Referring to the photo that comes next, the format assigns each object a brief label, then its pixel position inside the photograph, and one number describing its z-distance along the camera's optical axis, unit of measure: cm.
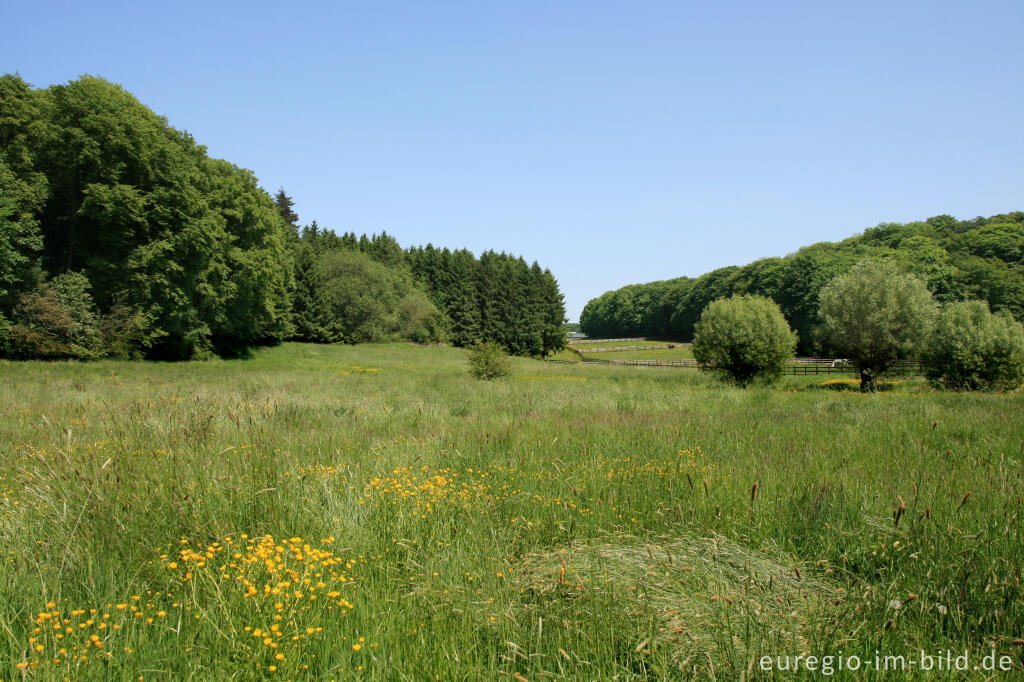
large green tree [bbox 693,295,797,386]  2823
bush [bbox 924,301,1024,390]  2497
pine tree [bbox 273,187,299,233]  8656
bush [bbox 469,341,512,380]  2939
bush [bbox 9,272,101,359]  2670
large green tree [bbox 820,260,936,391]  2920
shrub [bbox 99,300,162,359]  3006
